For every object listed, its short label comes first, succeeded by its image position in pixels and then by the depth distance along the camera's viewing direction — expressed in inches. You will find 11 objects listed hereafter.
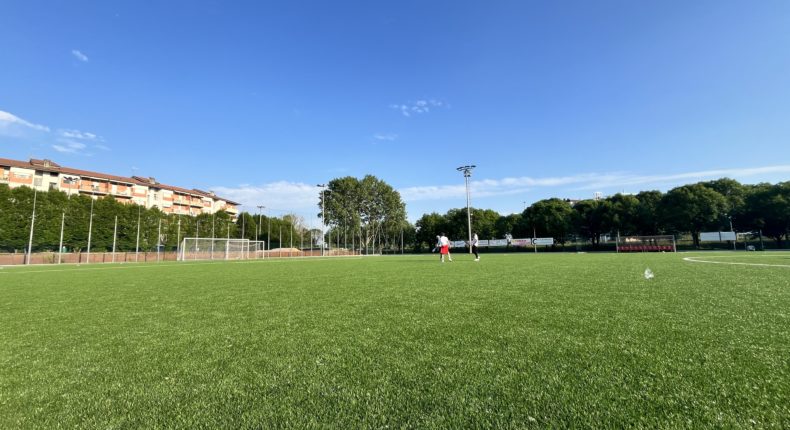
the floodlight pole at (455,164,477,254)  1648.3
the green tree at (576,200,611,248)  2260.1
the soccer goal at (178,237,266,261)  1684.3
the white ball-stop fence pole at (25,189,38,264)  1281.3
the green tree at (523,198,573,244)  2351.1
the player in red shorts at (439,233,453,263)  733.5
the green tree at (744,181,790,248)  1765.5
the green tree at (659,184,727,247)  1892.2
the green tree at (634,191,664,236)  2082.7
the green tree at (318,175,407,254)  2733.8
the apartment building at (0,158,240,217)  2133.4
